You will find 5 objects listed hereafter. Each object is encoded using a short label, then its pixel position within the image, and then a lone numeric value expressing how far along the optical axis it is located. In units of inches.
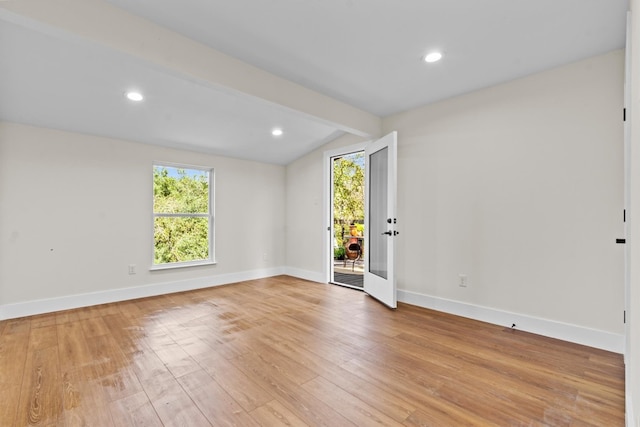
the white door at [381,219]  139.3
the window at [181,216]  171.0
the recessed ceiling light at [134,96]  113.8
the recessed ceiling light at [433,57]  99.0
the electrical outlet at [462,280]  127.3
